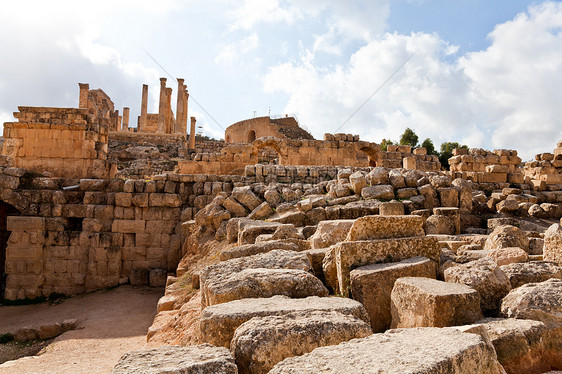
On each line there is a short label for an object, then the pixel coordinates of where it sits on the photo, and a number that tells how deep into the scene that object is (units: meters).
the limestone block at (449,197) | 8.12
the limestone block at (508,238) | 5.01
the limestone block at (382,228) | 4.34
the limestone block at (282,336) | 2.48
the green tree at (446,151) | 34.12
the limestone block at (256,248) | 5.53
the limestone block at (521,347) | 2.63
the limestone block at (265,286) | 3.67
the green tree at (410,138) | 37.50
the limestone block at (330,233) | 5.88
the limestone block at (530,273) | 3.62
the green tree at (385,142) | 36.80
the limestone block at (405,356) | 2.00
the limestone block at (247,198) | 9.14
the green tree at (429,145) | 36.07
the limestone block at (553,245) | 4.05
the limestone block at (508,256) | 4.19
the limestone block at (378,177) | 8.47
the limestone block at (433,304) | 2.95
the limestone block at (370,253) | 4.01
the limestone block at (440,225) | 6.87
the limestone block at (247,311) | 2.92
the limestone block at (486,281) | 3.41
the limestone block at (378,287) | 3.60
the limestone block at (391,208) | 7.25
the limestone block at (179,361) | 2.16
